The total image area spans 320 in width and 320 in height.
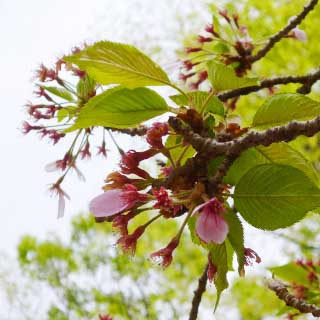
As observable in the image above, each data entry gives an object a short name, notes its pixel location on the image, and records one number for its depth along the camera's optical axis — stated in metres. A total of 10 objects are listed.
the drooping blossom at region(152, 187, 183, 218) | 0.60
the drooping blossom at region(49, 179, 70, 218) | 0.82
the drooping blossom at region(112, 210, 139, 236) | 0.62
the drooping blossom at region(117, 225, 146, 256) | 0.63
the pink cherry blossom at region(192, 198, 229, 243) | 0.59
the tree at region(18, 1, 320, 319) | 0.60
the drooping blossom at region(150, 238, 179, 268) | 0.62
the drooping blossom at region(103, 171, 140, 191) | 0.62
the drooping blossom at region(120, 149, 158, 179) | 0.63
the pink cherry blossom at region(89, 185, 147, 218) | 0.60
